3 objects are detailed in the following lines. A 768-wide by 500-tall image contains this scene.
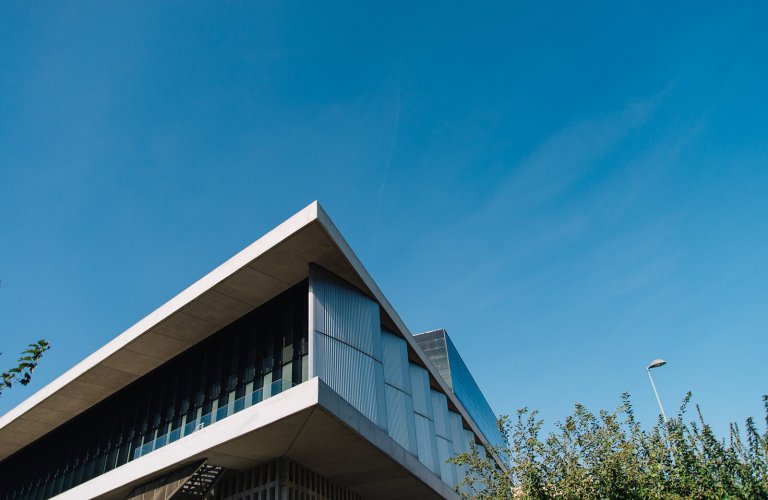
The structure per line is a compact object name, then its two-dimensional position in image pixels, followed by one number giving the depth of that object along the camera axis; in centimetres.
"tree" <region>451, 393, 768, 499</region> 1244
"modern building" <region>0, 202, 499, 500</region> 1656
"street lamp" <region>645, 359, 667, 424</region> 2444
